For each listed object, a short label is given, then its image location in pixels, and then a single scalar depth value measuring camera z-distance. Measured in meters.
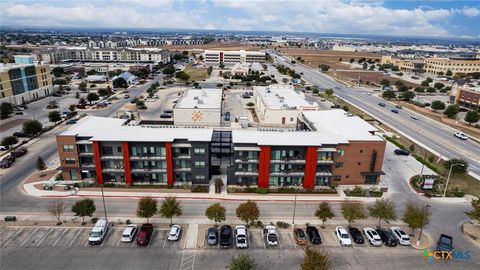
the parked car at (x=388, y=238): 39.97
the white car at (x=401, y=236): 40.34
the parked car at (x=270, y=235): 39.50
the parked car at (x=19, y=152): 65.06
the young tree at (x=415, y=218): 40.56
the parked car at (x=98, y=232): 38.81
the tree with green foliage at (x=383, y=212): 42.41
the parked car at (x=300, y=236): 39.78
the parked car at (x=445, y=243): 39.47
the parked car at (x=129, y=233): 39.34
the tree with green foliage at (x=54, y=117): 86.44
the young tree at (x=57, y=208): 42.81
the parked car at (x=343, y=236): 39.84
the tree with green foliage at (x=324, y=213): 42.31
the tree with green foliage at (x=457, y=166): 58.26
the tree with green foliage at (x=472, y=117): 95.94
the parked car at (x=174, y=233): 39.68
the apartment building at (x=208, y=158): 52.69
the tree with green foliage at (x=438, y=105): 114.25
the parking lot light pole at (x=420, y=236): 40.49
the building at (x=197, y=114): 86.44
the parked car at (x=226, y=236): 38.75
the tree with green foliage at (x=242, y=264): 31.75
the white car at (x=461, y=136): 85.08
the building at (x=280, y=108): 91.19
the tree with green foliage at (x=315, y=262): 31.12
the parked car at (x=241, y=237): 38.81
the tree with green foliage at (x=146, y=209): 41.81
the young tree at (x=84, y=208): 41.78
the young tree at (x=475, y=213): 43.00
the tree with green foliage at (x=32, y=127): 74.74
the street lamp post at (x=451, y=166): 53.39
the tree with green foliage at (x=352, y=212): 42.09
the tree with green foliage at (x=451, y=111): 104.31
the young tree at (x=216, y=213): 41.22
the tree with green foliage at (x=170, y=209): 41.53
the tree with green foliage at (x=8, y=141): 68.12
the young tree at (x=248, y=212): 41.45
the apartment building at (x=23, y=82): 102.96
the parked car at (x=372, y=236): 40.03
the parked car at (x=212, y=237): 39.06
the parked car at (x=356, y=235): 40.22
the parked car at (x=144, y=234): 38.72
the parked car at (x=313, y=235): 40.03
